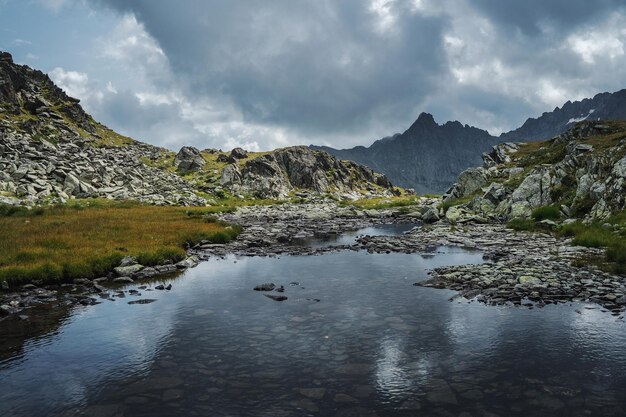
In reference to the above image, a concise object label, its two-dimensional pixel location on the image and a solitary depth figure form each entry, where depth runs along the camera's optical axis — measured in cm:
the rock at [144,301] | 1870
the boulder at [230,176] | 12509
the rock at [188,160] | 13888
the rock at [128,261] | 2511
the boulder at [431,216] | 6205
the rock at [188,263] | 2709
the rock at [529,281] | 1966
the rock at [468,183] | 7925
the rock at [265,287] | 2121
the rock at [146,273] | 2402
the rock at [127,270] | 2391
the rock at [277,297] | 1933
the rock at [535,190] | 5031
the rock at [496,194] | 5931
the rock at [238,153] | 15838
